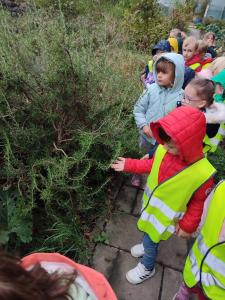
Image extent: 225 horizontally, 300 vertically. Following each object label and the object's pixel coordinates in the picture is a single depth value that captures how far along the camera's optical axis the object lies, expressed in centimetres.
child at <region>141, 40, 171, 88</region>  297
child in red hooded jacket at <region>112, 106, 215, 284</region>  138
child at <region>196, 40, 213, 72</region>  350
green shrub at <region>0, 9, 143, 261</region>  177
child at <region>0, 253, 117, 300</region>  56
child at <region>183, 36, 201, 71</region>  335
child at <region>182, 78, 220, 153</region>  194
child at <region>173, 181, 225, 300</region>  123
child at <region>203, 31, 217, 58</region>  429
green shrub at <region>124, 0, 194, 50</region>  595
